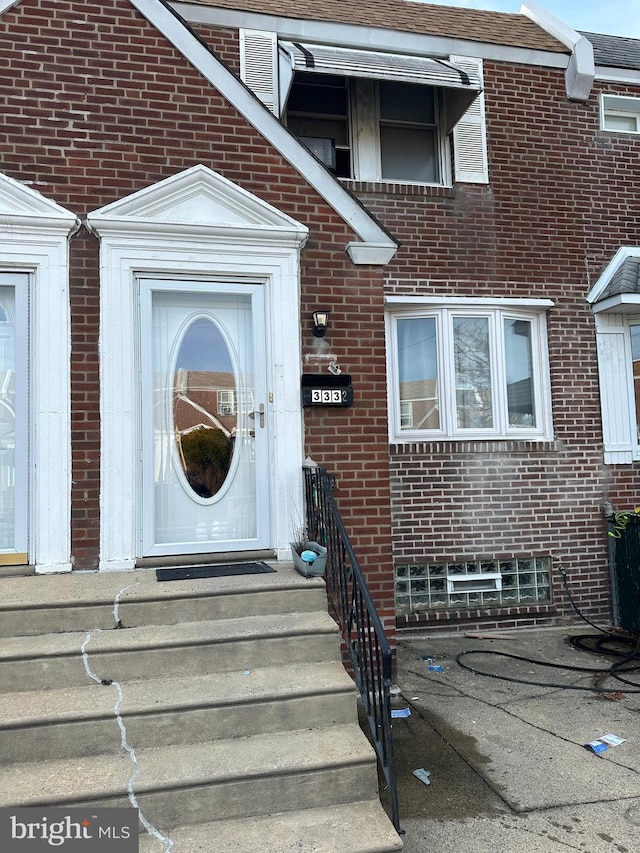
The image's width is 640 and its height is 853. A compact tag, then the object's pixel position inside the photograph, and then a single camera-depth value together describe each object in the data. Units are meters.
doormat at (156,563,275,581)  4.22
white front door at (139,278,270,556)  4.67
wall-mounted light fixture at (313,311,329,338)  4.85
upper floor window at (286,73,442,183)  6.88
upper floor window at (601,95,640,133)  7.50
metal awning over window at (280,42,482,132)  6.27
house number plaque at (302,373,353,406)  4.84
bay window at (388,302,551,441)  6.85
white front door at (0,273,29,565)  4.39
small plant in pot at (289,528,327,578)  4.09
